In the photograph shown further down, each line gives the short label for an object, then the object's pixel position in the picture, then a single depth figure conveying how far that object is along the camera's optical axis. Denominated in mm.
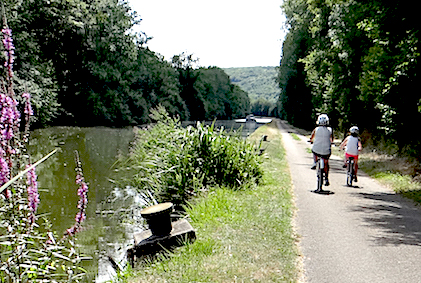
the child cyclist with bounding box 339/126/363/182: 11656
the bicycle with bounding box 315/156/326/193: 10227
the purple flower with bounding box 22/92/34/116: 3527
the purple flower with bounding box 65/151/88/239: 3896
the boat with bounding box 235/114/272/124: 69994
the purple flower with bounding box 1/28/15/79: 3269
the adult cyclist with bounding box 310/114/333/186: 10422
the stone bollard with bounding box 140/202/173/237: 6258
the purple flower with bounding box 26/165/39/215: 3463
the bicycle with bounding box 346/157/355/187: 11727
